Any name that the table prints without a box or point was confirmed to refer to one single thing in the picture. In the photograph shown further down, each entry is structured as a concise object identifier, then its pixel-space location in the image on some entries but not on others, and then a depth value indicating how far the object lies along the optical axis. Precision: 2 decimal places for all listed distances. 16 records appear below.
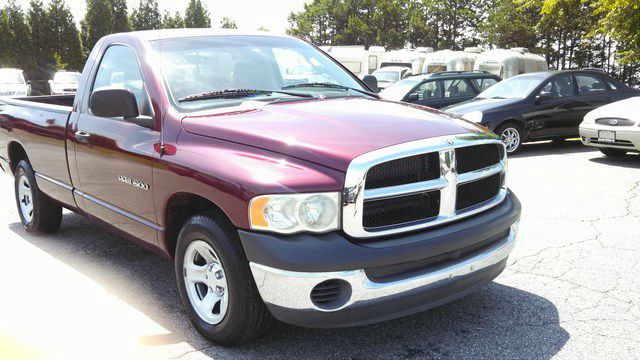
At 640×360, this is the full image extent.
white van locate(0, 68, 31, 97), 24.23
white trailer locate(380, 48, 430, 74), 30.63
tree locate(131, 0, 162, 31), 52.19
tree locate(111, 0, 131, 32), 48.59
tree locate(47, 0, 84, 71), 42.44
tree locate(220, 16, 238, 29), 70.74
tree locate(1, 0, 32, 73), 40.28
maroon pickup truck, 2.80
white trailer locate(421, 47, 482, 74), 26.77
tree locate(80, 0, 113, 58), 45.50
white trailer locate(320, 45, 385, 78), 30.98
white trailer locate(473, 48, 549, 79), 24.44
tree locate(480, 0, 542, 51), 41.47
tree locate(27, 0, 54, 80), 41.78
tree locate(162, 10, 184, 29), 53.87
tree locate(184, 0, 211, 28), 58.21
